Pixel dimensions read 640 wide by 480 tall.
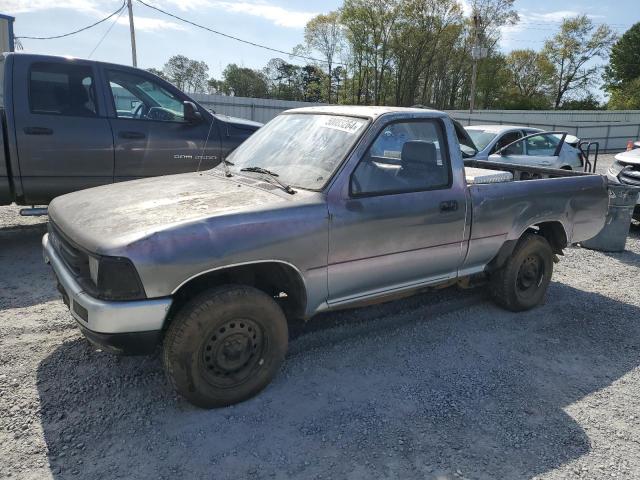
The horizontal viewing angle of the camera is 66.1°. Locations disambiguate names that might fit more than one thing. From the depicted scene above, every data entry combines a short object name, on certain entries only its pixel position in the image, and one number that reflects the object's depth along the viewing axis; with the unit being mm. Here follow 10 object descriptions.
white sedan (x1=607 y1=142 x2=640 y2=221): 8461
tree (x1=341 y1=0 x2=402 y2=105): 44906
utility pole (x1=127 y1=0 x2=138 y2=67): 22703
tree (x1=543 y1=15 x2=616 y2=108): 54041
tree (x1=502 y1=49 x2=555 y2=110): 56344
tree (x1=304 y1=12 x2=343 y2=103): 49125
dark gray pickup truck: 5457
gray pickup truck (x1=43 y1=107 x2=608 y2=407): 2684
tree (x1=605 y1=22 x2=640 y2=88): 51094
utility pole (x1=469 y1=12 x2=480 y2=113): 28688
